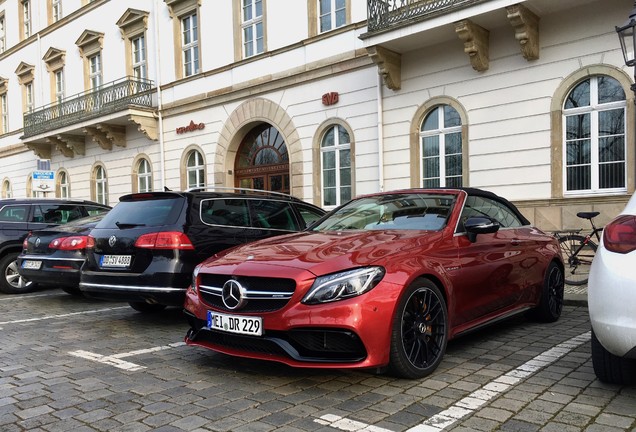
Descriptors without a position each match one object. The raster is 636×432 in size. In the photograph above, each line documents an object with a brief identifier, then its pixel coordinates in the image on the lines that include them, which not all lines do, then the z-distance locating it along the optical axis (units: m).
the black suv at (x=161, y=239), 5.62
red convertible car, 3.56
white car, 3.02
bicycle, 8.78
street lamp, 7.04
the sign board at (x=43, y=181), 17.41
